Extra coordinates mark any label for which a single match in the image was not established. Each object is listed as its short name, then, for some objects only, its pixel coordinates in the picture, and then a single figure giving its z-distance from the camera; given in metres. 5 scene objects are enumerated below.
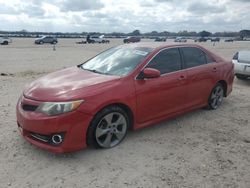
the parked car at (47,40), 37.58
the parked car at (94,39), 45.45
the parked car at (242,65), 6.84
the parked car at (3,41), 33.45
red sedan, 2.71
